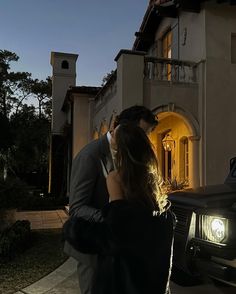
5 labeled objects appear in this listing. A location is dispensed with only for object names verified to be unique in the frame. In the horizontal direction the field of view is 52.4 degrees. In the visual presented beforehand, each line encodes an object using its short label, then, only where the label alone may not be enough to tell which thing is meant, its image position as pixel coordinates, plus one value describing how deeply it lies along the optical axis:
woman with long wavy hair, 1.11
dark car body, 2.19
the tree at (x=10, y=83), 19.84
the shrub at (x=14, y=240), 4.01
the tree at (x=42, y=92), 22.96
